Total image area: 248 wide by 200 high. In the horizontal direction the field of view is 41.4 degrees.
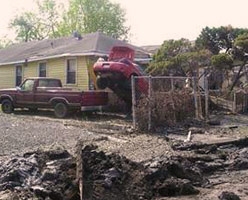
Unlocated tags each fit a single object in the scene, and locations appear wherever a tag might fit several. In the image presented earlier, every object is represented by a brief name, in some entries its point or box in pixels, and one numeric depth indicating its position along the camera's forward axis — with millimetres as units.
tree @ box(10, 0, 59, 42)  47515
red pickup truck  13460
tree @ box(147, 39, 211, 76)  17079
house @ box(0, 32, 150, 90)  17818
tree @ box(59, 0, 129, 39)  40627
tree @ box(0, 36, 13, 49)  51639
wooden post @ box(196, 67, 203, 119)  12365
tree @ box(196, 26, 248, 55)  22024
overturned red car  13027
